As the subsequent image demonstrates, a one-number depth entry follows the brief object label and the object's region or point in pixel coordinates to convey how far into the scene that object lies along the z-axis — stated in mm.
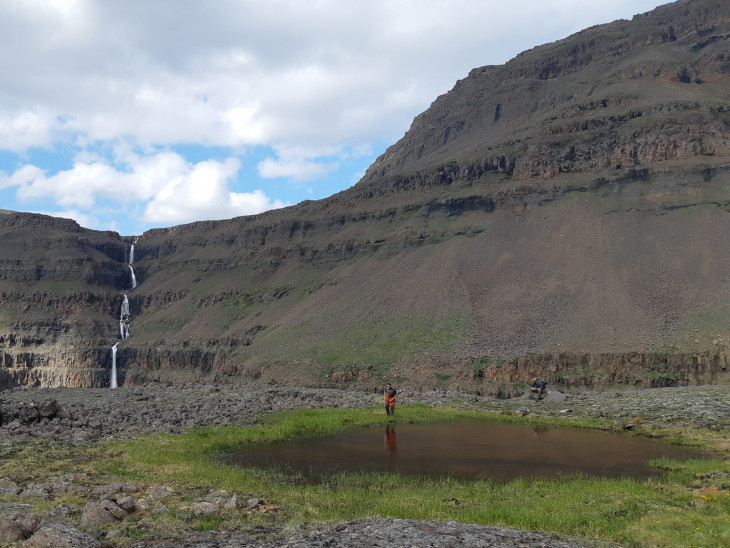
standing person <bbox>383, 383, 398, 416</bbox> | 33562
